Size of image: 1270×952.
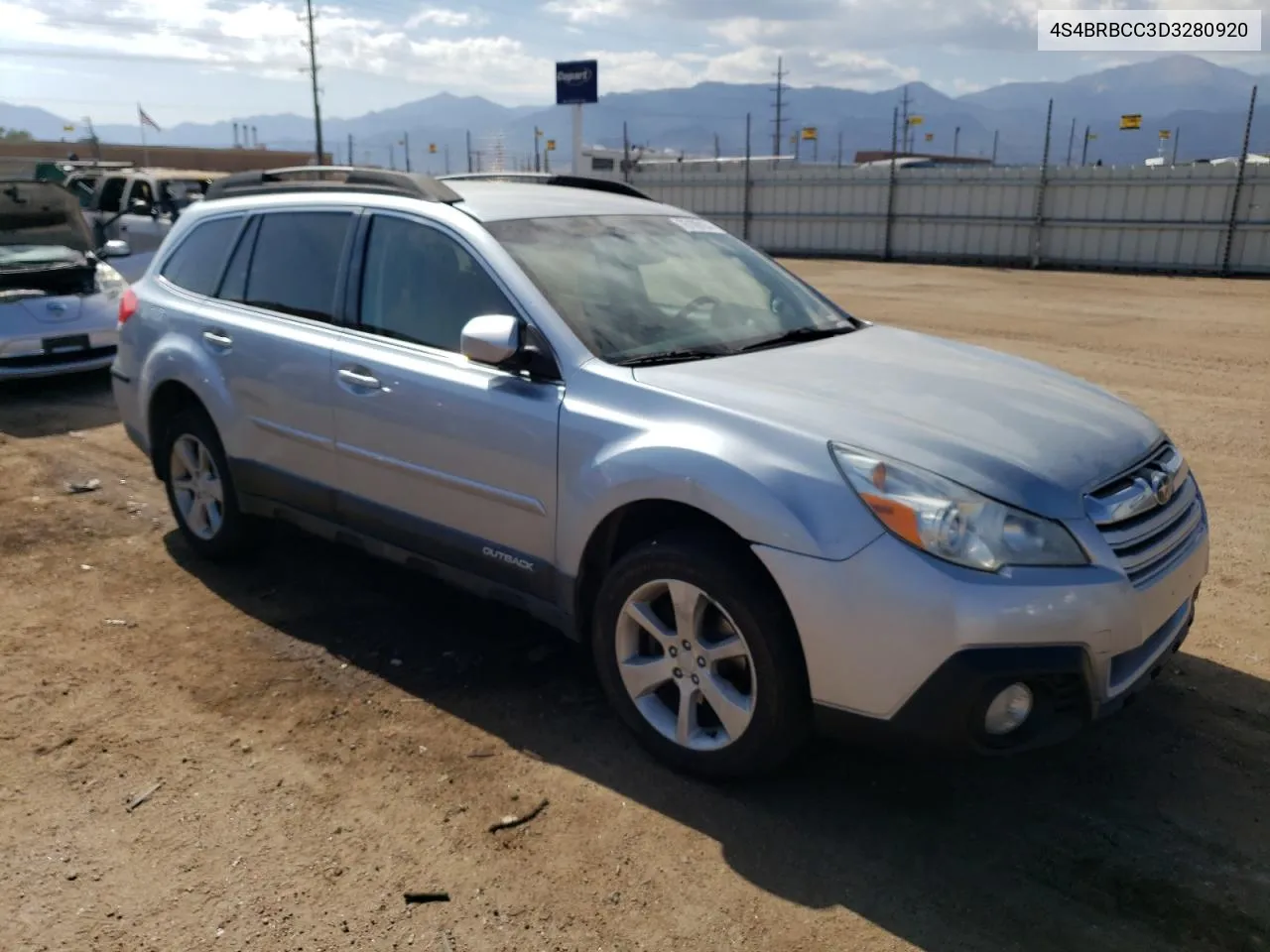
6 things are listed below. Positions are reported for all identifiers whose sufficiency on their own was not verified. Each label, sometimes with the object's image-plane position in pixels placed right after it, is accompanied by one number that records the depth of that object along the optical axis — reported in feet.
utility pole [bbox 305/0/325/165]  152.46
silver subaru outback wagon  8.93
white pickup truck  42.24
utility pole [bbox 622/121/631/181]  102.87
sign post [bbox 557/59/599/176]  109.62
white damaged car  28.73
